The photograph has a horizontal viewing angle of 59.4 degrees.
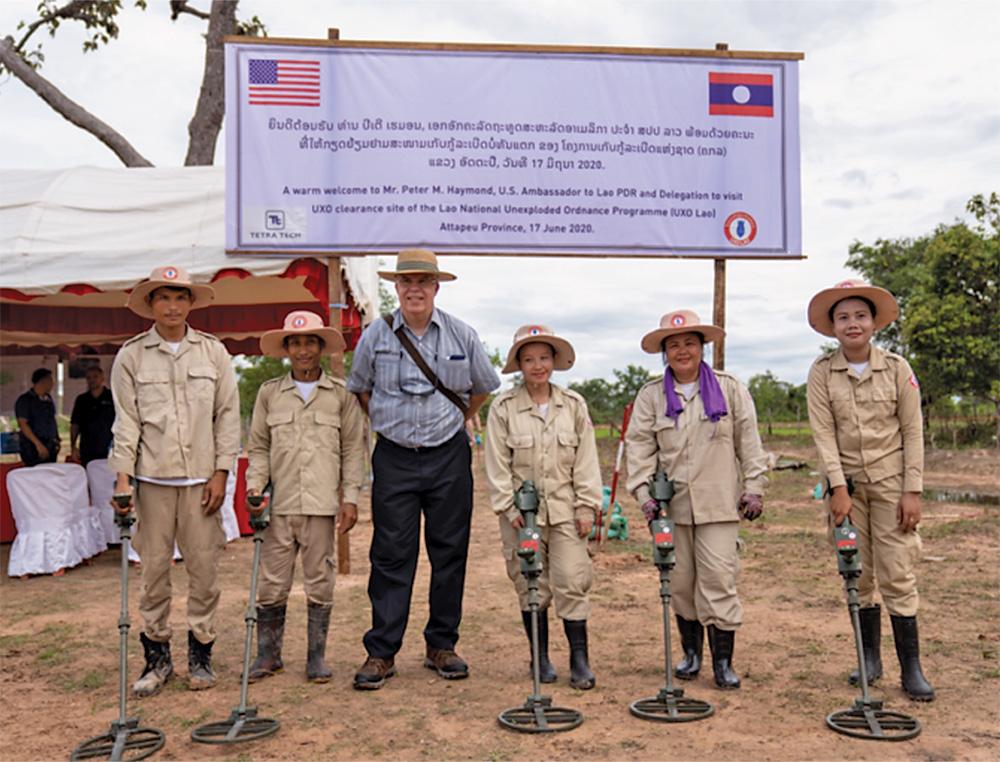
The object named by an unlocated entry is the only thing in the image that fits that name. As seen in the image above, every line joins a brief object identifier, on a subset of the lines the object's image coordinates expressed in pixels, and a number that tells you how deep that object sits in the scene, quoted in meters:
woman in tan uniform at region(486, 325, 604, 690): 4.51
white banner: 6.83
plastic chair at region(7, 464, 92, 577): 7.90
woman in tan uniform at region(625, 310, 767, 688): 4.44
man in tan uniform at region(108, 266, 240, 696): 4.50
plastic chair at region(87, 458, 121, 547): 8.76
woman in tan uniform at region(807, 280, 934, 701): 4.33
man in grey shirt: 4.61
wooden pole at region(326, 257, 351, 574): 6.93
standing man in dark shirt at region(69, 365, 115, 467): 9.05
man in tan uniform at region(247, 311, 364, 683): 4.67
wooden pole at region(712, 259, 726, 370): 6.96
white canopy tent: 6.80
